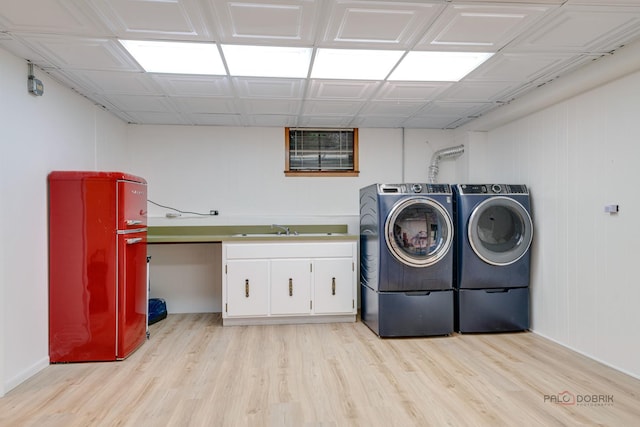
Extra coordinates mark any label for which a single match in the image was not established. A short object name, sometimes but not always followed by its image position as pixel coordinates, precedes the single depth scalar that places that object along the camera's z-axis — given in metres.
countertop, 3.72
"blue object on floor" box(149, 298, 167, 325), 3.90
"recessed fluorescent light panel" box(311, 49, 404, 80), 2.47
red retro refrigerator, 2.73
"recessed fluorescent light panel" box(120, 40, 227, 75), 2.32
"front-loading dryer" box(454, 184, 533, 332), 3.39
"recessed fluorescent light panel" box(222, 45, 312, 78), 2.40
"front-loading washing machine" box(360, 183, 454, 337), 3.32
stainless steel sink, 4.28
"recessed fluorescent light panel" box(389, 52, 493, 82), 2.52
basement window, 4.47
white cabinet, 3.68
